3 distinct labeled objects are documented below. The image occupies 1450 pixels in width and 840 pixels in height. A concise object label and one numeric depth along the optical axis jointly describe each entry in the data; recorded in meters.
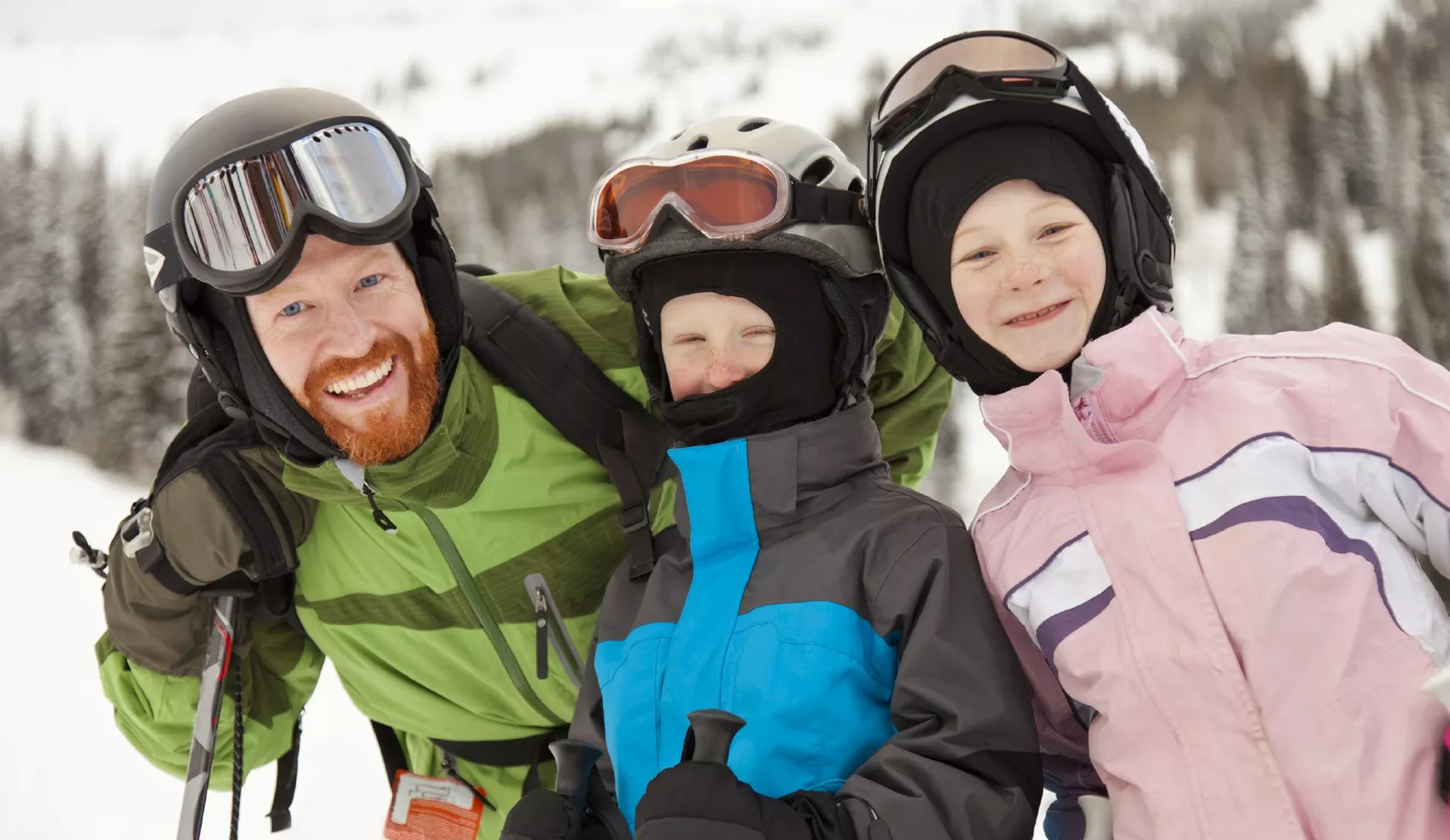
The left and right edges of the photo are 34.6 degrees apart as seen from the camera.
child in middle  1.54
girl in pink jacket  1.50
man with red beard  1.80
